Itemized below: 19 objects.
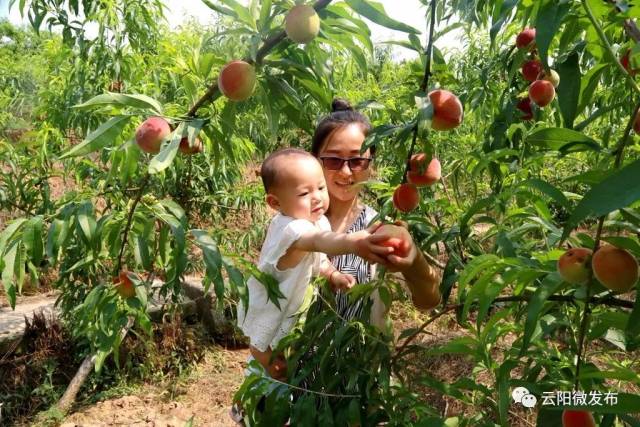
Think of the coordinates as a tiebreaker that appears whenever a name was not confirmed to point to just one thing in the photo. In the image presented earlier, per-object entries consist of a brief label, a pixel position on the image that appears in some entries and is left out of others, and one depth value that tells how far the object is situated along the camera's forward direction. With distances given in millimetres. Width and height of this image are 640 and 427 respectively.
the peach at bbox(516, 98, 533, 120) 1395
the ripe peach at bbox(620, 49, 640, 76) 809
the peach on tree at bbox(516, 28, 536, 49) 1166
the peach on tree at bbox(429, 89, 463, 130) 871
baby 1254
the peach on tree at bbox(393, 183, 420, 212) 953
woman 1521
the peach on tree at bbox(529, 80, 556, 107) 1120
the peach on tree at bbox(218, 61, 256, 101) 813
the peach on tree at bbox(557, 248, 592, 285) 685
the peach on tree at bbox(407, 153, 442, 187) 885
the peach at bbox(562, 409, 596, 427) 753
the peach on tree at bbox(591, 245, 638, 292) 658
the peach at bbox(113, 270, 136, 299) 1102
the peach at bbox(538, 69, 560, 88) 1193
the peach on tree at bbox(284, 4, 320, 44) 744
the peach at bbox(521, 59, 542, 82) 1239
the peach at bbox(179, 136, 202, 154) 891
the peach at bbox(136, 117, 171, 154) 836
